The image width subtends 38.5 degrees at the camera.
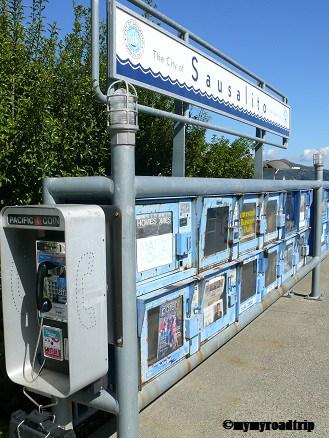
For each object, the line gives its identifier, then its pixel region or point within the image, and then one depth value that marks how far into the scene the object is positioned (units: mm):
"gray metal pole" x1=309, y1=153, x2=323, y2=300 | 6371
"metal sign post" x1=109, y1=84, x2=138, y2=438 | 2312
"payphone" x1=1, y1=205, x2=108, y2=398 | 2254
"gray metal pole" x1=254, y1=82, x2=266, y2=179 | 6672
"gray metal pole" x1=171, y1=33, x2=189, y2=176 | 4477
